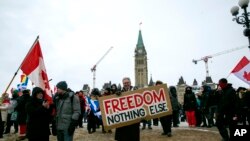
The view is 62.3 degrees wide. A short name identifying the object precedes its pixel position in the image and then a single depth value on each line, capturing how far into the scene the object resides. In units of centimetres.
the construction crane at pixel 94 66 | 8088
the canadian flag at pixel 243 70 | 798
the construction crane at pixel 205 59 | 8767
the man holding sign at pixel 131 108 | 454
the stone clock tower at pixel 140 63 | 11096
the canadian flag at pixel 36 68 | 573
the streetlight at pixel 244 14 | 847
